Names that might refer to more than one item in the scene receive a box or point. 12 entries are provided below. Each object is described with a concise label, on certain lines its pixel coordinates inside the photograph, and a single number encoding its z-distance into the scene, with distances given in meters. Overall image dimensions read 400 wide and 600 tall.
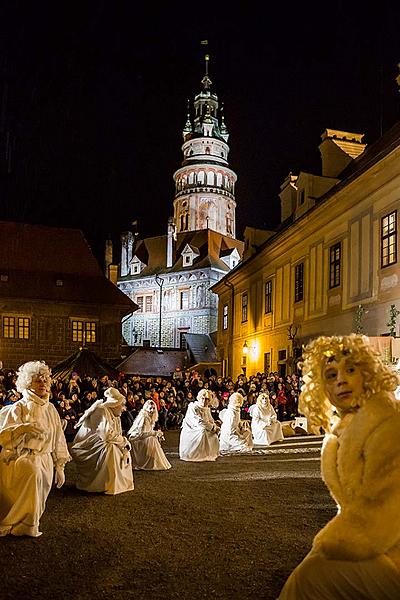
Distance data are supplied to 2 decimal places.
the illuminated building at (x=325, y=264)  20.88
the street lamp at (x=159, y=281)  68.75
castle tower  73.69
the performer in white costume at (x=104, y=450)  9.93
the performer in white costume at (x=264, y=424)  18.25
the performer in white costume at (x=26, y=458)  6.93
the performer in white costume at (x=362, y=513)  2.57
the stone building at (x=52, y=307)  37.16
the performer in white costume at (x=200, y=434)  14.23
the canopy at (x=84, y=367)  23.94
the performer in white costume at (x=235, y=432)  16.56
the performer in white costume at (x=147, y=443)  12.55
